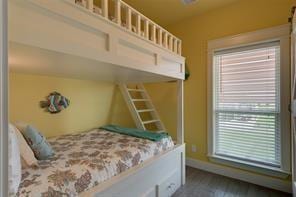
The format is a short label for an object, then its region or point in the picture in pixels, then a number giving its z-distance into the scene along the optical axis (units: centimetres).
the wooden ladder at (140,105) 290
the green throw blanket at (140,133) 212
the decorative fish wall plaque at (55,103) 221
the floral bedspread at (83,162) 103
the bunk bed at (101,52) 88
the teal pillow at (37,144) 134
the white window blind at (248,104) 232
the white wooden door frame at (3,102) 46
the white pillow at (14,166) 85
